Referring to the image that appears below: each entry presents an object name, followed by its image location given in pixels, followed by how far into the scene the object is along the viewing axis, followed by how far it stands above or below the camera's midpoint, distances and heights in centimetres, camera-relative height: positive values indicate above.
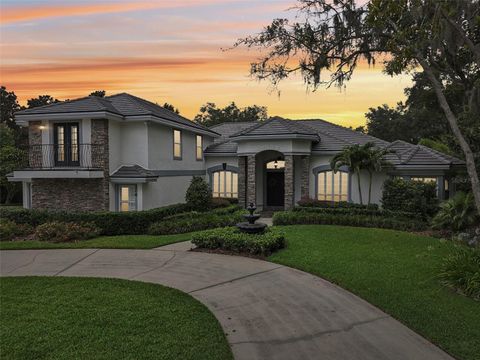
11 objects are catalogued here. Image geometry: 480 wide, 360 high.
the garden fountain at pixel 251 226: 1130 -161
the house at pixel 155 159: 1585 +67
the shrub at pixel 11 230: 1333 -208
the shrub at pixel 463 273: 692 -199
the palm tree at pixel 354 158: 1656 +69
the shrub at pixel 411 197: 1512 -99
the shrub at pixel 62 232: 1272 -206
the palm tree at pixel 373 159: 1638 +63
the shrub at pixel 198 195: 1778 -105
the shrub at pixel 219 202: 1891 -152
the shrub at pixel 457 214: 1302 -146
